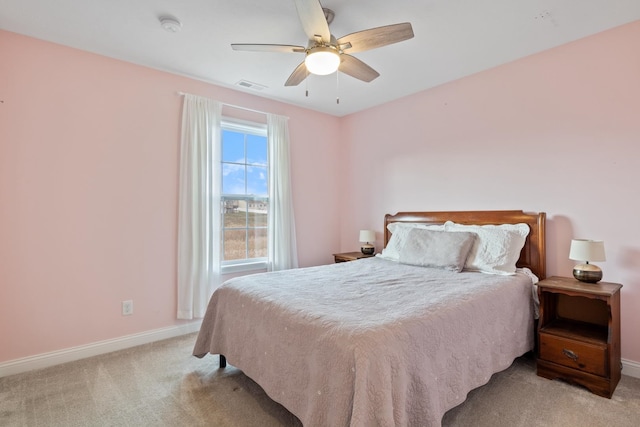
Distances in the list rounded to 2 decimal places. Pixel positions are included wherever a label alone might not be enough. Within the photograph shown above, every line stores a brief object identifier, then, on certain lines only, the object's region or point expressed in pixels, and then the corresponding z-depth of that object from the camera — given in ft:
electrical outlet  9.48
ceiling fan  5.87
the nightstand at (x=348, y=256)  12.53
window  11.88
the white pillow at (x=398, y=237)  10.95
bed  4.46
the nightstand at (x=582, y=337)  6.85
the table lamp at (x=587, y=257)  7.29
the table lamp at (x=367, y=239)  13.16
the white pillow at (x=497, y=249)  8.54
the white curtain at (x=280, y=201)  12.61
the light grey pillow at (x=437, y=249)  8.86
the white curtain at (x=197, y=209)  10.44
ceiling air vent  11.14
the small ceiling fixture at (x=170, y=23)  7.41
